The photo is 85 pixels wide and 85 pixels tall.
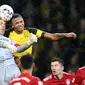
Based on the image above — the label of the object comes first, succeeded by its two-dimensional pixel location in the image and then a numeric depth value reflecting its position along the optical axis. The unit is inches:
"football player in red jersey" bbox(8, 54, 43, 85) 543.4
